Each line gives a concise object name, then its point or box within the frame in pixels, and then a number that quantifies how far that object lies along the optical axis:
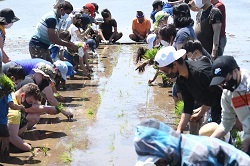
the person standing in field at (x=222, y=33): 9.97
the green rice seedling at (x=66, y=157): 7.34
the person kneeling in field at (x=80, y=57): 12.86
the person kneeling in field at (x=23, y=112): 7.68
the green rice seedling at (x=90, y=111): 9.78
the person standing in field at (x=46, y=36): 11.11
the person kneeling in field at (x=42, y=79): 8.67
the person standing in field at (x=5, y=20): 9.94
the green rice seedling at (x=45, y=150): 7.71
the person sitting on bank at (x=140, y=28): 19.06
